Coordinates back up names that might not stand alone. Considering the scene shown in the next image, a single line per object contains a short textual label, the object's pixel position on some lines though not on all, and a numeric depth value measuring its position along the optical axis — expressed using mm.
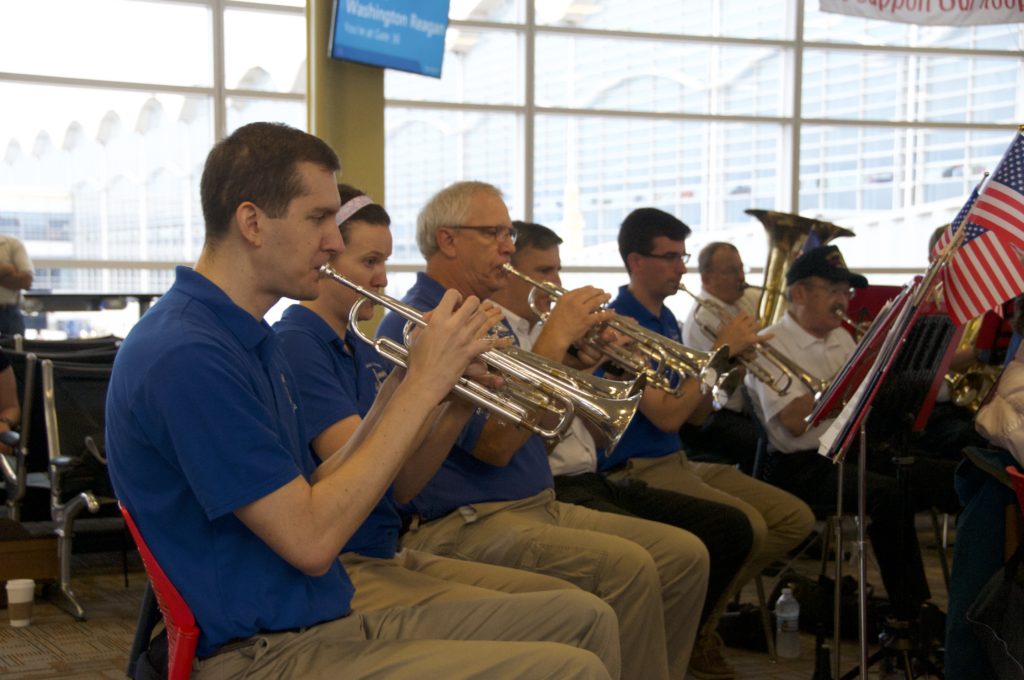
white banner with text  8562
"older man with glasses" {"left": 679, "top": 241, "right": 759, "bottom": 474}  5164
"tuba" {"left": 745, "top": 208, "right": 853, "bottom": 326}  6129
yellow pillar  6805
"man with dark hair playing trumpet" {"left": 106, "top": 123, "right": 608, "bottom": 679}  1833
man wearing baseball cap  4223
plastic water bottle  4270
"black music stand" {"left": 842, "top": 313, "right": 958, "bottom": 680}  3309
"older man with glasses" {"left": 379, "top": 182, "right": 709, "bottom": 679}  3059
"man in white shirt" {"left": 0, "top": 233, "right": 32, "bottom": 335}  7168
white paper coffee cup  4527
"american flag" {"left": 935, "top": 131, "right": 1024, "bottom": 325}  2760
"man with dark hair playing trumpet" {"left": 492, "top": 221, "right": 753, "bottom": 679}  3795
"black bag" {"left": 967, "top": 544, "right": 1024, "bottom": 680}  2969
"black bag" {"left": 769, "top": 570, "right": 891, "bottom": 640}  4379
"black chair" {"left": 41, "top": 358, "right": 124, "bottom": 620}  4793
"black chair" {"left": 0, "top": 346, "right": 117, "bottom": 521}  4980
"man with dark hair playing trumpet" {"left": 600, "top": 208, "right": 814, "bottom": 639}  4027
